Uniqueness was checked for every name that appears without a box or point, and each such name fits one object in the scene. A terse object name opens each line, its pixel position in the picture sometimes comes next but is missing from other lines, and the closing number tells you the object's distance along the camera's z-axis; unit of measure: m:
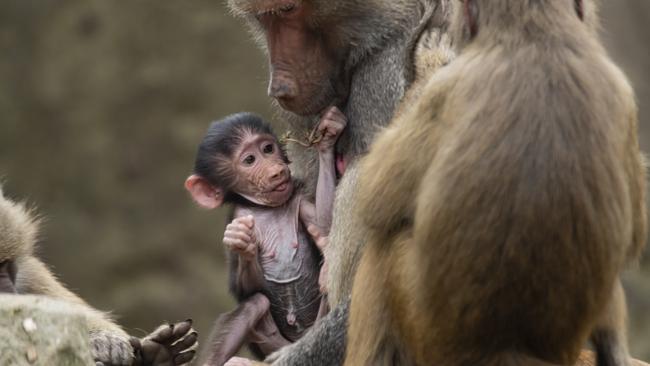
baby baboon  11.52
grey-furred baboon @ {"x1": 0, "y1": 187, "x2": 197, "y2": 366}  10.93
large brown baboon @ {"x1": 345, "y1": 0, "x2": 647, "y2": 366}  7.87
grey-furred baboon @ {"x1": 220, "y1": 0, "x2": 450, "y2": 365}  10.87
